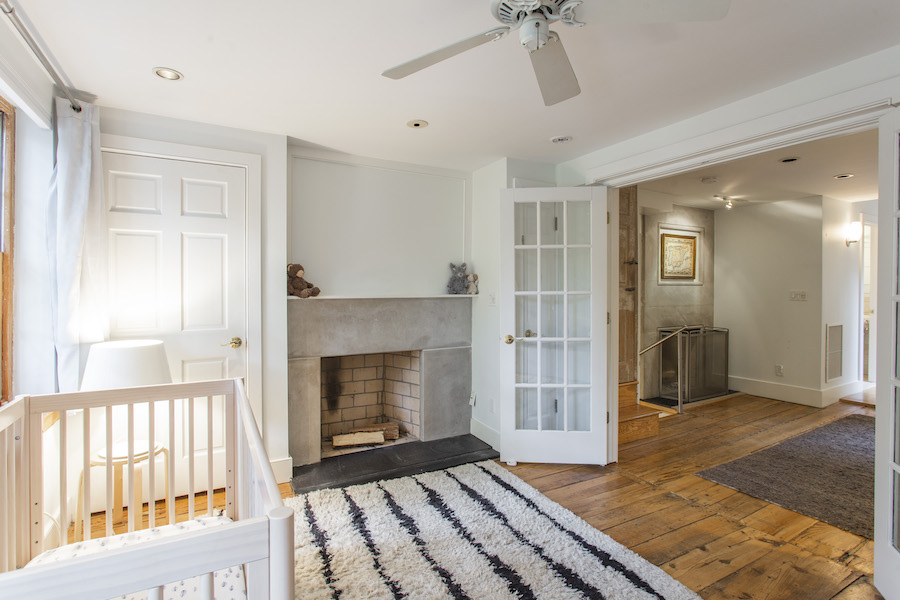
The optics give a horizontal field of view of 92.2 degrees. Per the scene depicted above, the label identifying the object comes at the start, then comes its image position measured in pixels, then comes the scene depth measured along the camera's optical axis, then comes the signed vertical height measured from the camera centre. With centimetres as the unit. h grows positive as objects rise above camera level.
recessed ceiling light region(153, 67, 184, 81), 195 +103
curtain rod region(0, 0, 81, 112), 142 +97
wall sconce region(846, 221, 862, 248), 491 +76
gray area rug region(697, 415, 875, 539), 247 -119
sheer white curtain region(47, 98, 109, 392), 211 +29
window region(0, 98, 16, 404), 193 +28
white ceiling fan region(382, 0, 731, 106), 119 +80
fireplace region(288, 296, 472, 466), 303 -56
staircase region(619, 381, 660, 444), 357 -100
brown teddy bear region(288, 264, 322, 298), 292 +10
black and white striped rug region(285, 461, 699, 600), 179 -119
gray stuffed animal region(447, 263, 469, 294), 354 +14
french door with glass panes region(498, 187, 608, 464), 303 -23
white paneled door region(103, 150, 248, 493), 240 +20
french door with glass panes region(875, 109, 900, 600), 168 -30
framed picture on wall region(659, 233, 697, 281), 491 +49
